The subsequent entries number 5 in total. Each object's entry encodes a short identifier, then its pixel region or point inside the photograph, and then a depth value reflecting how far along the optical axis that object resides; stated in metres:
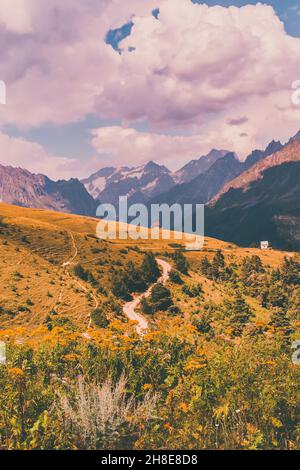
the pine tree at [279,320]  59.34
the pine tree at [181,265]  107.78
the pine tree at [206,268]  110.94
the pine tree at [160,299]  74.25
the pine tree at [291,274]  114.50
